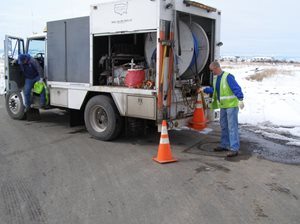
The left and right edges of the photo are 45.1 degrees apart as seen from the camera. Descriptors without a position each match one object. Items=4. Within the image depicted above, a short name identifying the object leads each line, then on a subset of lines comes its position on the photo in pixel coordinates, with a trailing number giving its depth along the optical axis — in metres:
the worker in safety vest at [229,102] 6.44
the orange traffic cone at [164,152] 6.11
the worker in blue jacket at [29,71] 9.39
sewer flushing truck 6.57
